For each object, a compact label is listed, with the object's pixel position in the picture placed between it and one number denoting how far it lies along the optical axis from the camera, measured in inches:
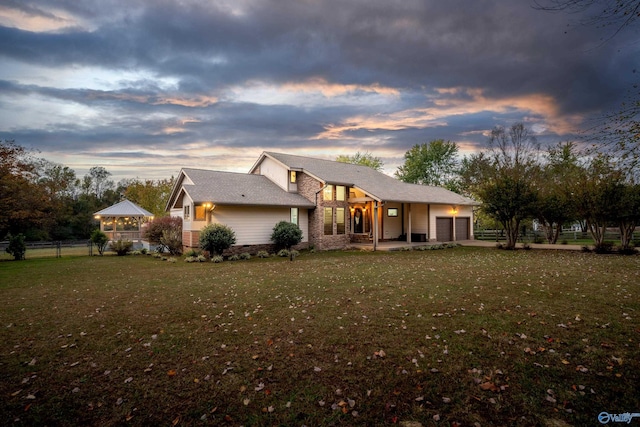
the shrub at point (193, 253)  682.1
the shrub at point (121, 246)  821.9
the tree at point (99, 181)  2245.3
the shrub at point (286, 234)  749.9
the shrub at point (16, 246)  714.8
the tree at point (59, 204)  1137.2
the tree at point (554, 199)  788.8
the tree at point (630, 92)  141.8
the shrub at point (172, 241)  757.3
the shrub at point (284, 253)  728.3
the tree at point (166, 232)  767.7
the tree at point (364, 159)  2000.5
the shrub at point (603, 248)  692.1
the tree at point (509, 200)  795.4
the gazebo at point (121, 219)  1139.3
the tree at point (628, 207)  663.8
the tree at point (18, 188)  783.1
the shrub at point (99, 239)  821.2
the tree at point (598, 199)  680.4
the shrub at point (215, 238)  647.1
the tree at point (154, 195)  1569.9
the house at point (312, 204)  729.0
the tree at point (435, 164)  1862.7
